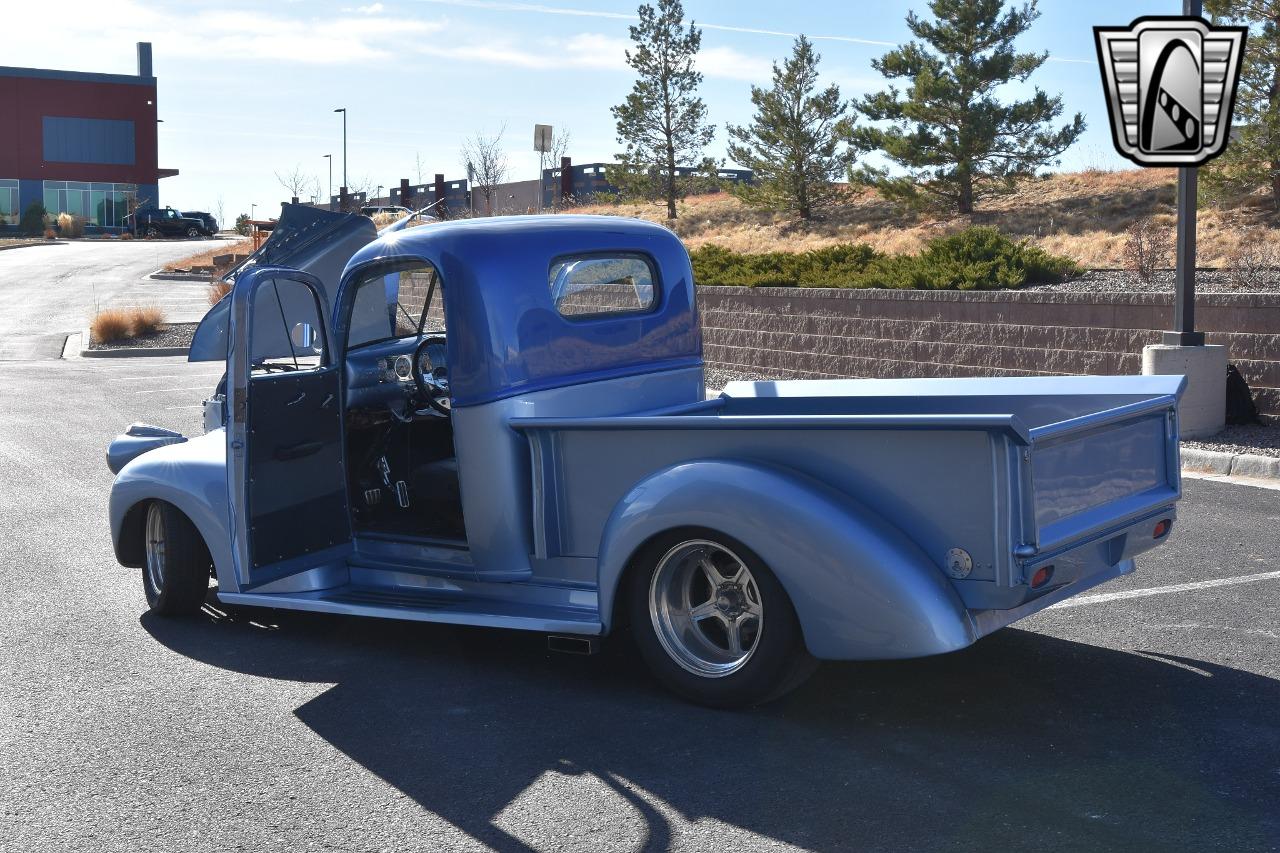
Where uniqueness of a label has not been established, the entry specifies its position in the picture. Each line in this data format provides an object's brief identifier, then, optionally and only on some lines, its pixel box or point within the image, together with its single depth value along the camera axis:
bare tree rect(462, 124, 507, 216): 49.75
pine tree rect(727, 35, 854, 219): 34.28
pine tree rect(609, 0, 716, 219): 38.66
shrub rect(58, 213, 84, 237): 67.88
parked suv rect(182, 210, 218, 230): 68.50
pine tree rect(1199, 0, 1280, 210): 20.86
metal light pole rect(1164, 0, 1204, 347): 11.83
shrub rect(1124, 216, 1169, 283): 17.38
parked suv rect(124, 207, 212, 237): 67.44
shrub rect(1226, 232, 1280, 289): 15.02
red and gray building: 68.81
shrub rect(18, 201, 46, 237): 66.38
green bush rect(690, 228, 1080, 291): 16.20
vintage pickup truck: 4.46
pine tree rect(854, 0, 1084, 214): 29.12
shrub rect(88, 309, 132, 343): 25.27
